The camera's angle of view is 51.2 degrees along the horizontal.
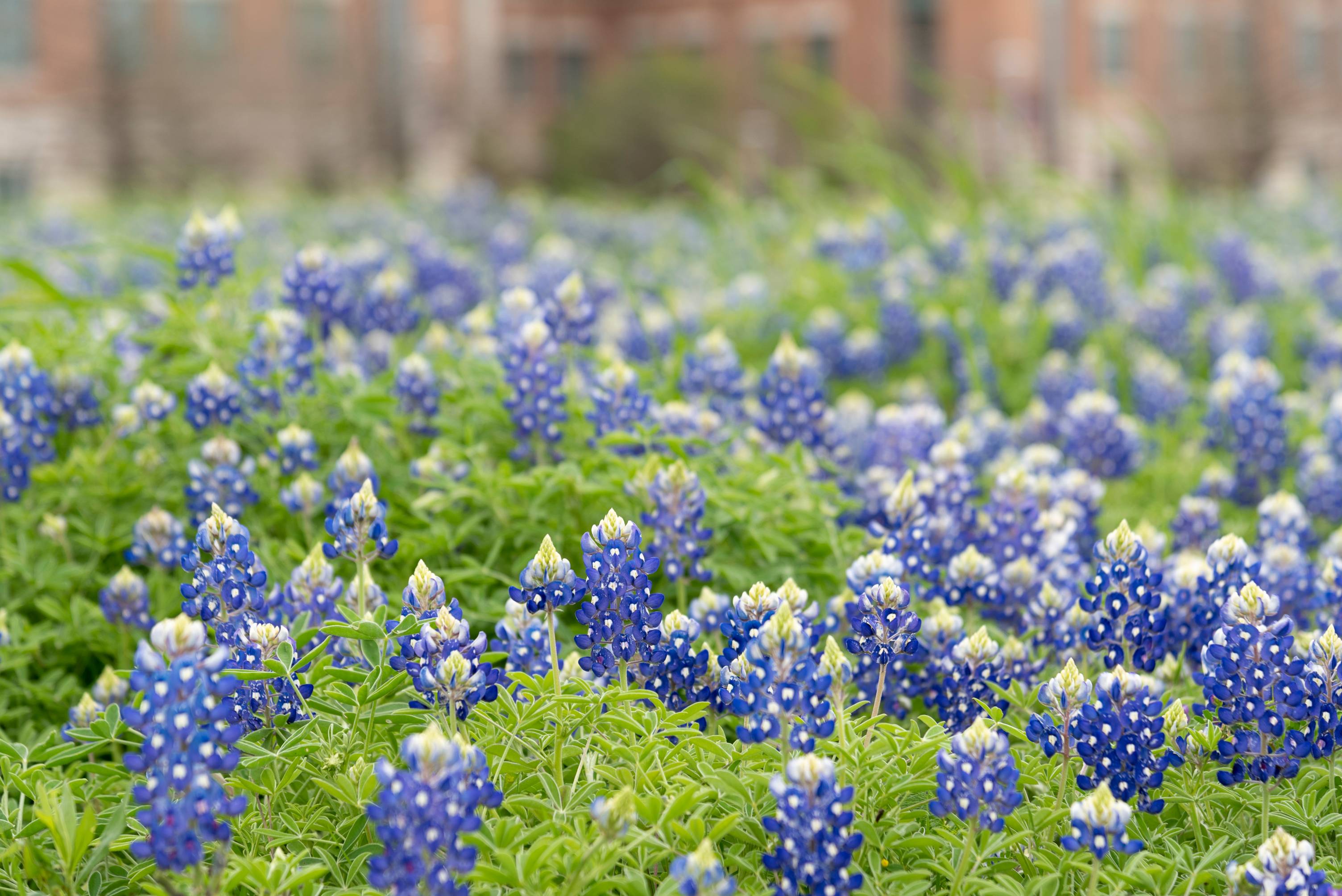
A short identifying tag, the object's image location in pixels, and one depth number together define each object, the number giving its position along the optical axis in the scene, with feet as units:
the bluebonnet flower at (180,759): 5.60
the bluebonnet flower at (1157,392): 15.53
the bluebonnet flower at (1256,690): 6.89
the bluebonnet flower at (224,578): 7.14
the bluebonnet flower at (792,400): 11.46
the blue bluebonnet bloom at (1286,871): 5.92
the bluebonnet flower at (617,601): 7.12
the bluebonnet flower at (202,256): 11.22
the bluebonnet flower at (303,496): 9.37
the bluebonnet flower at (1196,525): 10.99
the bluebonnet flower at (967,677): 7.82
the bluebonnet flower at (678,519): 8.50
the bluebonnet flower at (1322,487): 11.95
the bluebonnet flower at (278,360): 10.44
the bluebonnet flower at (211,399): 10.08
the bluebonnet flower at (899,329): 16.80
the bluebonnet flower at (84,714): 7.88
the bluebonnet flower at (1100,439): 13.04
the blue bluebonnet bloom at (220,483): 9.52
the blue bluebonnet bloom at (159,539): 9.34
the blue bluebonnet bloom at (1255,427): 12.71
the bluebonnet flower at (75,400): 10.54
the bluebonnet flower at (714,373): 12.50
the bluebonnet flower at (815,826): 5.94
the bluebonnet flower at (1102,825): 6.11
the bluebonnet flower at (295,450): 9.77
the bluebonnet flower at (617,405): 10.22
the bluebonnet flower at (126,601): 8.91
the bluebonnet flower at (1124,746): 6.73
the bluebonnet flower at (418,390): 10.55
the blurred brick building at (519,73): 55.16
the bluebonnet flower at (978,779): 6.14
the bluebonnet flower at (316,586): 8.04
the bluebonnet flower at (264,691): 6.99
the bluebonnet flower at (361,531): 7.43
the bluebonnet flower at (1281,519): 10.02
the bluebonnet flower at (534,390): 10.02
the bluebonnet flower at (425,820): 5.56
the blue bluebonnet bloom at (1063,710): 6.81
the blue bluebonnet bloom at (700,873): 5.61
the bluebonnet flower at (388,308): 13.76
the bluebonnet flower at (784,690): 6.30
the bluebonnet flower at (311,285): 12.28
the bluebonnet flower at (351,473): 9.20
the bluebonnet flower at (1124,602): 7.72
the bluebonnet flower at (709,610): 8.46
